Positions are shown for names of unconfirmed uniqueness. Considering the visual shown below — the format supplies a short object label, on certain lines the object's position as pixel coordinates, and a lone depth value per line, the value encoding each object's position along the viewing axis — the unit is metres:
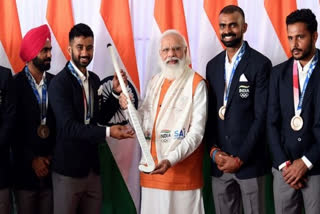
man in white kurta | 3.30
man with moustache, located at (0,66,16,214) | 3.30
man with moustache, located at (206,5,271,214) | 3.25
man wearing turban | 3.44
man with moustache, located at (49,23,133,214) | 3.24
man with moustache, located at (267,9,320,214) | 3.03
